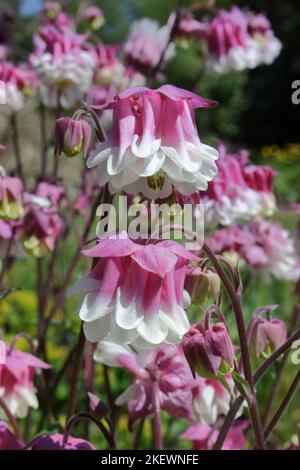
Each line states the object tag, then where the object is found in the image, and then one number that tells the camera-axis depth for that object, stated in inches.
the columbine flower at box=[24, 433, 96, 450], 16.2
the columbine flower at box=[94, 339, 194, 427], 18.1
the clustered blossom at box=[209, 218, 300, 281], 24.8
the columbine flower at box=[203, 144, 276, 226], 22.9
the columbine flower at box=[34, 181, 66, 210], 22.7
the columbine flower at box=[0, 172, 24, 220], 19.0
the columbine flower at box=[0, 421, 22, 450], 17.0
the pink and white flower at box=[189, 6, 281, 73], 30.1
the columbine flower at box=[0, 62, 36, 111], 26.5
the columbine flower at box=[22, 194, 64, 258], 21.5
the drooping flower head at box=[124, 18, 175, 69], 32.0
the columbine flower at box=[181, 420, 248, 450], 19.2
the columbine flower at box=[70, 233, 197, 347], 13.8
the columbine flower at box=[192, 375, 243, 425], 18.5
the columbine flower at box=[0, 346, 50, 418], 18.7
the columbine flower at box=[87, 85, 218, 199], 14.3
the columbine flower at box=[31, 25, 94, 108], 26.3
